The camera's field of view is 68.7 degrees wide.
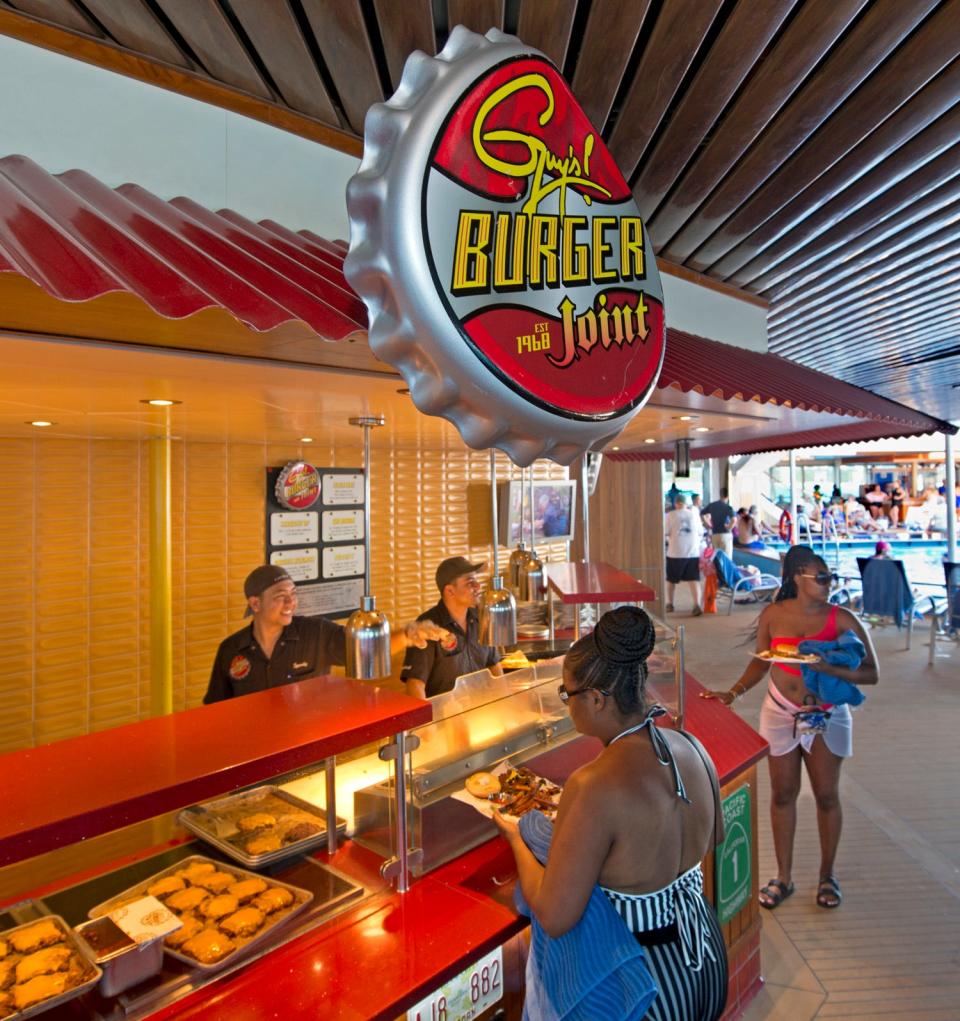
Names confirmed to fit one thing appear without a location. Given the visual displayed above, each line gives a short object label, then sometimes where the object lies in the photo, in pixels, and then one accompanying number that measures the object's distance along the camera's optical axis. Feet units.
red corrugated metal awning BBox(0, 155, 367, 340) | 4.39
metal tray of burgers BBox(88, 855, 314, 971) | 6.12
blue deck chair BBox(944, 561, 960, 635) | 29.43
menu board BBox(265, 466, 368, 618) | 17.15
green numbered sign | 10.02
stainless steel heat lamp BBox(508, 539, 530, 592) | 12.26
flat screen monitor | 23.24
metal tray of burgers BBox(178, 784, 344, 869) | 7.70
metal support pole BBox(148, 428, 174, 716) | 13.93
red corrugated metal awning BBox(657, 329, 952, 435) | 9.70
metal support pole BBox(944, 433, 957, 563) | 41.76
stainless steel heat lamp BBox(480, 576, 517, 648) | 9.89
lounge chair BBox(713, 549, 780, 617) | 41.06
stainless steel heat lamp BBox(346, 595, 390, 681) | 7.64
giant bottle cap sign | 5.30
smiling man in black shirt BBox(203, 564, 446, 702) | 12.48
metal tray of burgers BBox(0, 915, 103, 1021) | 5.32
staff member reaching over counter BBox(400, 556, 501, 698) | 13.62
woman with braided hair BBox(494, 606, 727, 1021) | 6.01
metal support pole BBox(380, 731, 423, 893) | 7.17
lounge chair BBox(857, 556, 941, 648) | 32.04
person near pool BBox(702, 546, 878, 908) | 12.65
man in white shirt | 40.70
